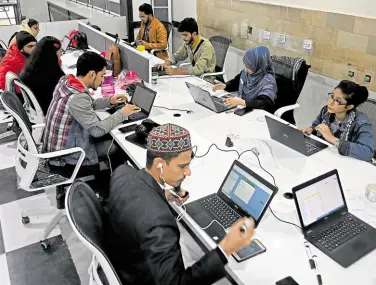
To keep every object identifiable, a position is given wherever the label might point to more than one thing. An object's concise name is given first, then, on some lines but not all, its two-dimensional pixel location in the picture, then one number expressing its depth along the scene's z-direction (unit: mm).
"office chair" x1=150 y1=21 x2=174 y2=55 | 5941
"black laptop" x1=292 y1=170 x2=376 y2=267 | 1497
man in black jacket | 1250
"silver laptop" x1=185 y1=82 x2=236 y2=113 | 2846
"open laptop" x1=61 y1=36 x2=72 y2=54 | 4795
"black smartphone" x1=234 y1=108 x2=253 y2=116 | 2842
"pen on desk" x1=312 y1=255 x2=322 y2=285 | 1343
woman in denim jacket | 2191
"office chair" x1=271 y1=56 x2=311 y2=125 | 3084
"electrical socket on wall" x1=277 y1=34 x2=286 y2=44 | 3908
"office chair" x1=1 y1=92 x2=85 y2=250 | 2258
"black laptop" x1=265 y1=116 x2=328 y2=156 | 2184
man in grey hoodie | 2385
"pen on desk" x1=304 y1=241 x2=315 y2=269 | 1413
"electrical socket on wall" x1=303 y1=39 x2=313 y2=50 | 3621
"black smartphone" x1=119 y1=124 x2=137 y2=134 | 2556
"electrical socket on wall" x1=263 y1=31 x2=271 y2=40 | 4114
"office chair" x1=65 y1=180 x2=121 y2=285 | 1230
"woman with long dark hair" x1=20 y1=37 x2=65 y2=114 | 3238
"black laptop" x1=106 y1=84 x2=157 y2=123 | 2729
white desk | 1395
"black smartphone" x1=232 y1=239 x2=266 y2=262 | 1458
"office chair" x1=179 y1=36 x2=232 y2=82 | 4188
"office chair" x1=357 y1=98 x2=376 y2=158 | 2389
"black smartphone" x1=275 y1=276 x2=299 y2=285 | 1299
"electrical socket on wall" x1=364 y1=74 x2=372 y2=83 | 3162
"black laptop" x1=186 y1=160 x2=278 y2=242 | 1588
